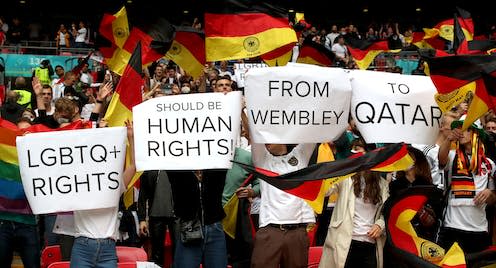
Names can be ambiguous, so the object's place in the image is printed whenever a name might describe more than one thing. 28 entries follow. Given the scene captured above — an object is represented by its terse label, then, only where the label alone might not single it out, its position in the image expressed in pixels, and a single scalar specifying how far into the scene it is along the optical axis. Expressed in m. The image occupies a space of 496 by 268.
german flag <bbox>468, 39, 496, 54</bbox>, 8.51
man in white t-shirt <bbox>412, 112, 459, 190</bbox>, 7.97
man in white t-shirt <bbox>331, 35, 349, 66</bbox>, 20.77
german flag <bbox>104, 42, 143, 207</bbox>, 6.94
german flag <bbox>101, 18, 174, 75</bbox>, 8.66
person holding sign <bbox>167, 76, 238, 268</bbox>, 7.01
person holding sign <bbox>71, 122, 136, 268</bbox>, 6.36
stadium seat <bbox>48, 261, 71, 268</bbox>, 6.91
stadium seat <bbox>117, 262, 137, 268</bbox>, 7.14
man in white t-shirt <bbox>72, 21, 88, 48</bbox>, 24.06
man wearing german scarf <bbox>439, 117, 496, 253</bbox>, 7.57
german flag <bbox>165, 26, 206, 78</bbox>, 9.05
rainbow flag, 7.05
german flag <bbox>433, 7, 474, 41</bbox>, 10.74
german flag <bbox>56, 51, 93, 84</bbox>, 11.81
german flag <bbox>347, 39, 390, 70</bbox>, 11.30
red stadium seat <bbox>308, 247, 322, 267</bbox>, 8.05
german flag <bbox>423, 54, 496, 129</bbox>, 6.39
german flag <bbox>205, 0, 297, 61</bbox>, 7.85
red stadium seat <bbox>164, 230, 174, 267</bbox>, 9.00
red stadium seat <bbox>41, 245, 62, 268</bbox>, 7.88
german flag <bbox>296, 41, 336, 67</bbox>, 10.05
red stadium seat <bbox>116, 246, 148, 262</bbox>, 7.50
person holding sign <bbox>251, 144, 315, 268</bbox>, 7.01
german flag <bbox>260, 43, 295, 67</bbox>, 8.12
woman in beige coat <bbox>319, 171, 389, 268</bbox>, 7.38
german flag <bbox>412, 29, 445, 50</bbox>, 12.56
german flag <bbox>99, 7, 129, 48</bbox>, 9.88
